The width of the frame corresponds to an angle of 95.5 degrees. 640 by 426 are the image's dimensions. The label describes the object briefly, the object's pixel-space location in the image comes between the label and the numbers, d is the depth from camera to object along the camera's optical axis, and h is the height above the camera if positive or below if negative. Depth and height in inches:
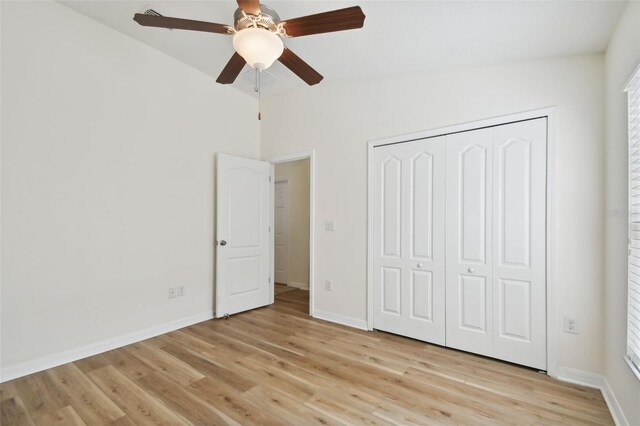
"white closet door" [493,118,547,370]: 92.4 -9.0
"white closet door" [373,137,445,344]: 111.2 -10.1
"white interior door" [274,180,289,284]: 220.5 -14.6
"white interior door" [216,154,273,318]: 142.4 -11.5
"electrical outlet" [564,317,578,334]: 87.6 -33.5
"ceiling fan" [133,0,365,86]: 65.0 +44.5
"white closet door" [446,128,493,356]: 101.1 -9.8
